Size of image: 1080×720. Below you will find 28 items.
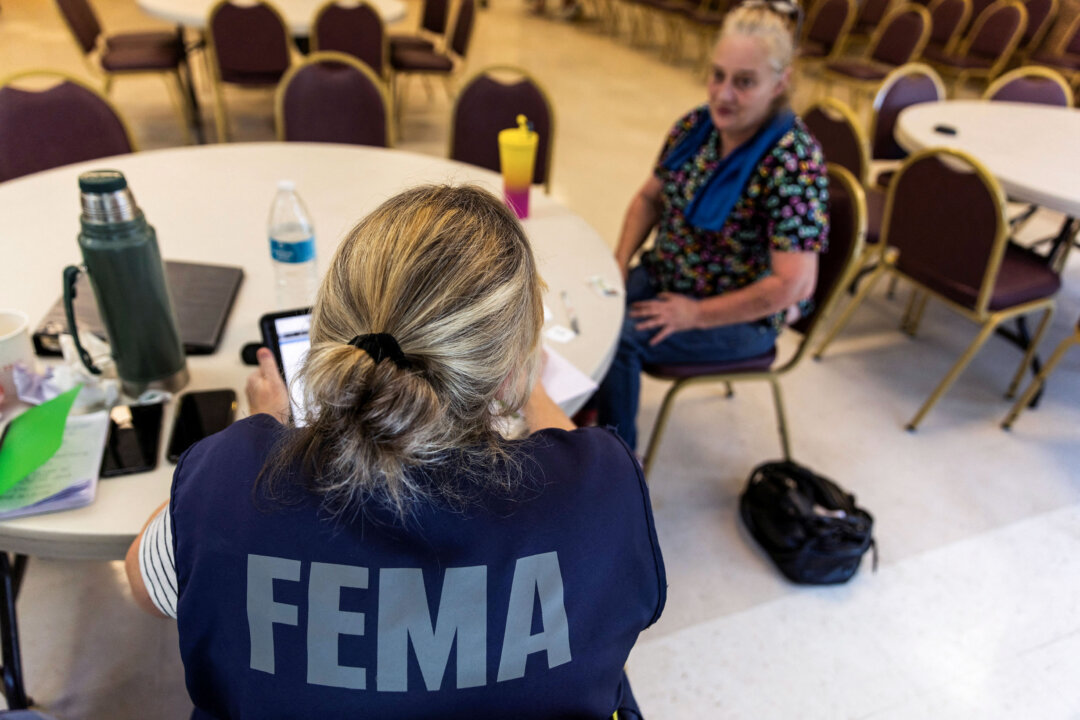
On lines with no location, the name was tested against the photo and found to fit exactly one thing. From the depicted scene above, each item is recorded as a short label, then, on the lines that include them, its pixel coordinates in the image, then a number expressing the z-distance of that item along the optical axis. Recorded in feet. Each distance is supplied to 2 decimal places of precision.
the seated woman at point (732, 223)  5.09
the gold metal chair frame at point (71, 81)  6.66
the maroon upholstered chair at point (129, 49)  11.56
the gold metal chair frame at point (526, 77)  7.98
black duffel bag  5.64
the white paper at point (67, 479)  2.78
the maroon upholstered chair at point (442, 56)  13.44
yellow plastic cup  5.35
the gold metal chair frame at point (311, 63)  7.80
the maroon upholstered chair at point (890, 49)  16.55
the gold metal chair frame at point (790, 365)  5.32
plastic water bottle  4.17
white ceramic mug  3.15
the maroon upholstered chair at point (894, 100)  10.36
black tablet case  3.72
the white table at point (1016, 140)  7.35
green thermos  2.83
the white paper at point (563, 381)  3.73
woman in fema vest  2.00
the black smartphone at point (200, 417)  3.14
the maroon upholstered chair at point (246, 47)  10.97
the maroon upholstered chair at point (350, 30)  11.49
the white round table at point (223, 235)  2.85
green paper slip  2.76
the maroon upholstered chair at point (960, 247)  6.57
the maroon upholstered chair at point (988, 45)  18.42
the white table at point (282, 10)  11.14
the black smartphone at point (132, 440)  3.02
